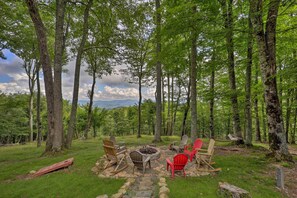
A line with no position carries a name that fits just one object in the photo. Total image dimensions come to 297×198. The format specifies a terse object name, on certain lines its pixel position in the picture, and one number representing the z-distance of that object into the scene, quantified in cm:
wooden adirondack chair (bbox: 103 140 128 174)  555
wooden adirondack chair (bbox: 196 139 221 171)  530
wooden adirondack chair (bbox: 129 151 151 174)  514
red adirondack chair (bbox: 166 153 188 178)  473
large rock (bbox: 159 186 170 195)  376
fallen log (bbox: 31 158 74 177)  549
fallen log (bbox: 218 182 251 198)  344
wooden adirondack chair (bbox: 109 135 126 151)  708
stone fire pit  581
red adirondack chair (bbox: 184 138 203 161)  584
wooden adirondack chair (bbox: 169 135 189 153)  761
